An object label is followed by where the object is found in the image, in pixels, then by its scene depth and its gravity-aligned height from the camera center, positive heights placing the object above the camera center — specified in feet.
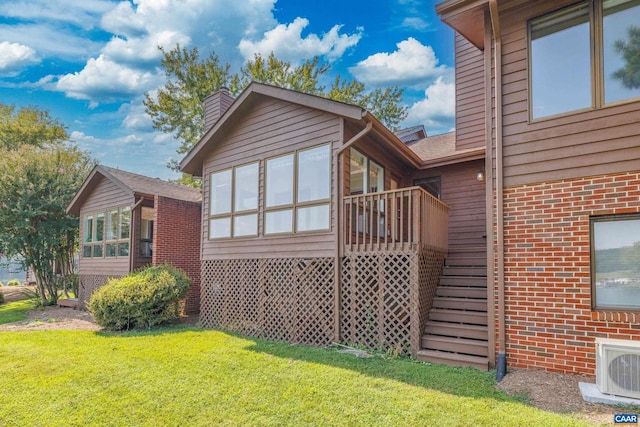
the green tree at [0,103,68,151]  75.51 +22.45
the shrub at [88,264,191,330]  29.32 -4.95
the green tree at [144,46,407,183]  72.69 +30.73
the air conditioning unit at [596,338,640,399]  12.85 -4.26
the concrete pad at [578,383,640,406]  12.76 -5.30
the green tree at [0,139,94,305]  44.80 +2.90
